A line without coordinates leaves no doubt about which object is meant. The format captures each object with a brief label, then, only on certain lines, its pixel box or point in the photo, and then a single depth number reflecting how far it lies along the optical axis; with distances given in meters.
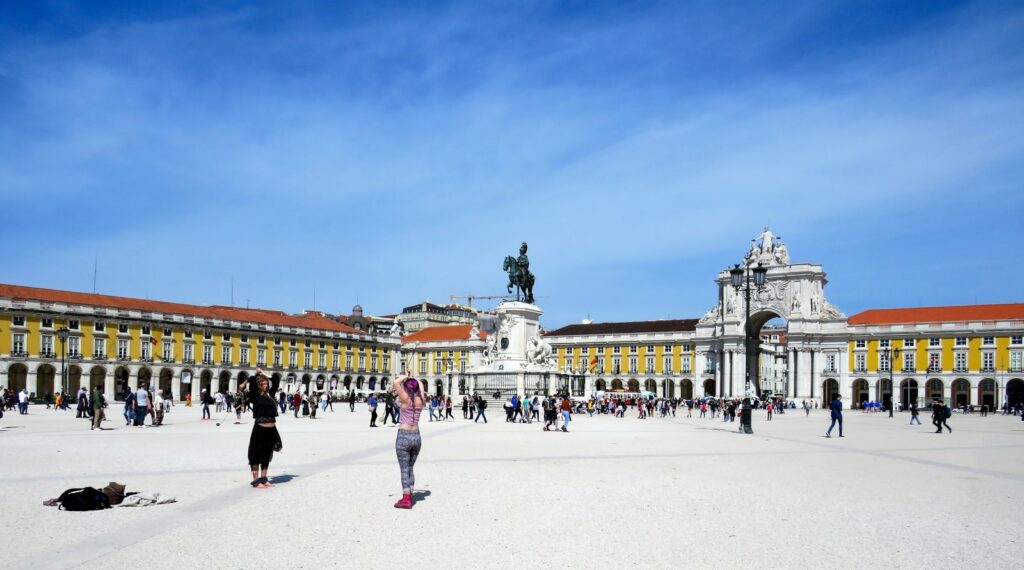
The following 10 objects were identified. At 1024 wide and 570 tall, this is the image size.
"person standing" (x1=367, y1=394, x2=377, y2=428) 29.39
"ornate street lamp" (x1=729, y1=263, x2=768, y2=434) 28.12
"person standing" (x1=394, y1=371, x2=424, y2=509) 10.15
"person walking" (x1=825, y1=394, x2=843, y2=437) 25.62
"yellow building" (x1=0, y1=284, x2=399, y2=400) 73.44
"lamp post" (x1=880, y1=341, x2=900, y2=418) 85.31
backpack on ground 9.51
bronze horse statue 51.38
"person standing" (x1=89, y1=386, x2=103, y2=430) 25.67
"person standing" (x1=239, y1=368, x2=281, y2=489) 11.70
